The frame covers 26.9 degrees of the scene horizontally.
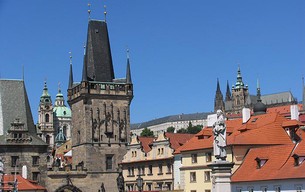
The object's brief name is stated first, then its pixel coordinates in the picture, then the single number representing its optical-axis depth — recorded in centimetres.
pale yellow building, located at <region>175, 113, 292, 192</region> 4972
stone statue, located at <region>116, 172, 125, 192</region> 4369
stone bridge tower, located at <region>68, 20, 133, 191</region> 7644
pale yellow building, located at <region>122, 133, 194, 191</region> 6475
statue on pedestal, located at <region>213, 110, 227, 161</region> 2456
